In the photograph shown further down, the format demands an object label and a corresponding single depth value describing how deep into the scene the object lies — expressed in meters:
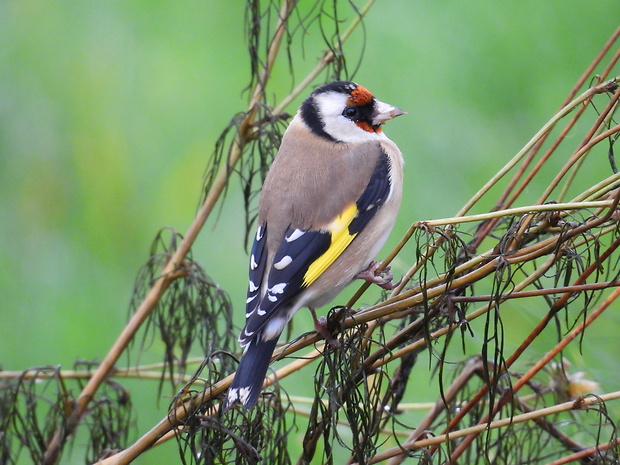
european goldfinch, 4.86
